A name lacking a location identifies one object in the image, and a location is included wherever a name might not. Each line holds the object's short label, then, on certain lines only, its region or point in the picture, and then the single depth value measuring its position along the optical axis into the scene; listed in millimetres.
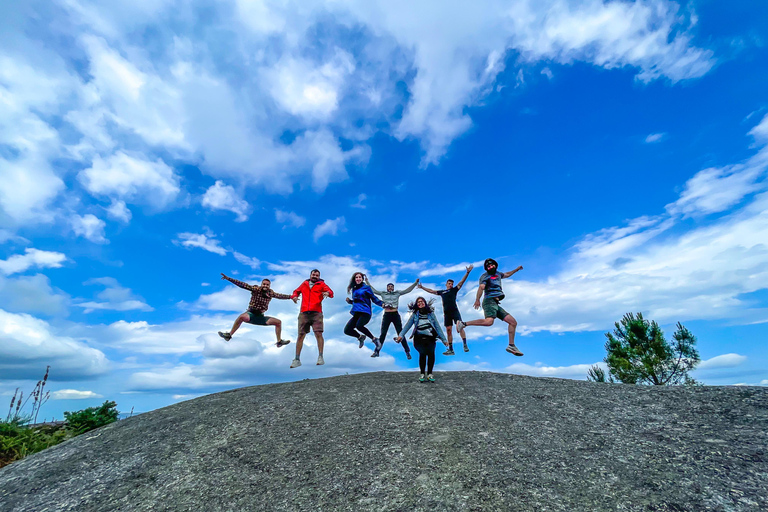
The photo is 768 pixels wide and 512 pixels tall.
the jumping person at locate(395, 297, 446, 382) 9008
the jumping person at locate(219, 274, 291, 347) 11695
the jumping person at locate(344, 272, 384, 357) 12047
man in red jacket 11219
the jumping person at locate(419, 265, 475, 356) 12523
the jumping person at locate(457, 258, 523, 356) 10453
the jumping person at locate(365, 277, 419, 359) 12664
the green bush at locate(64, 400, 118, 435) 9719
